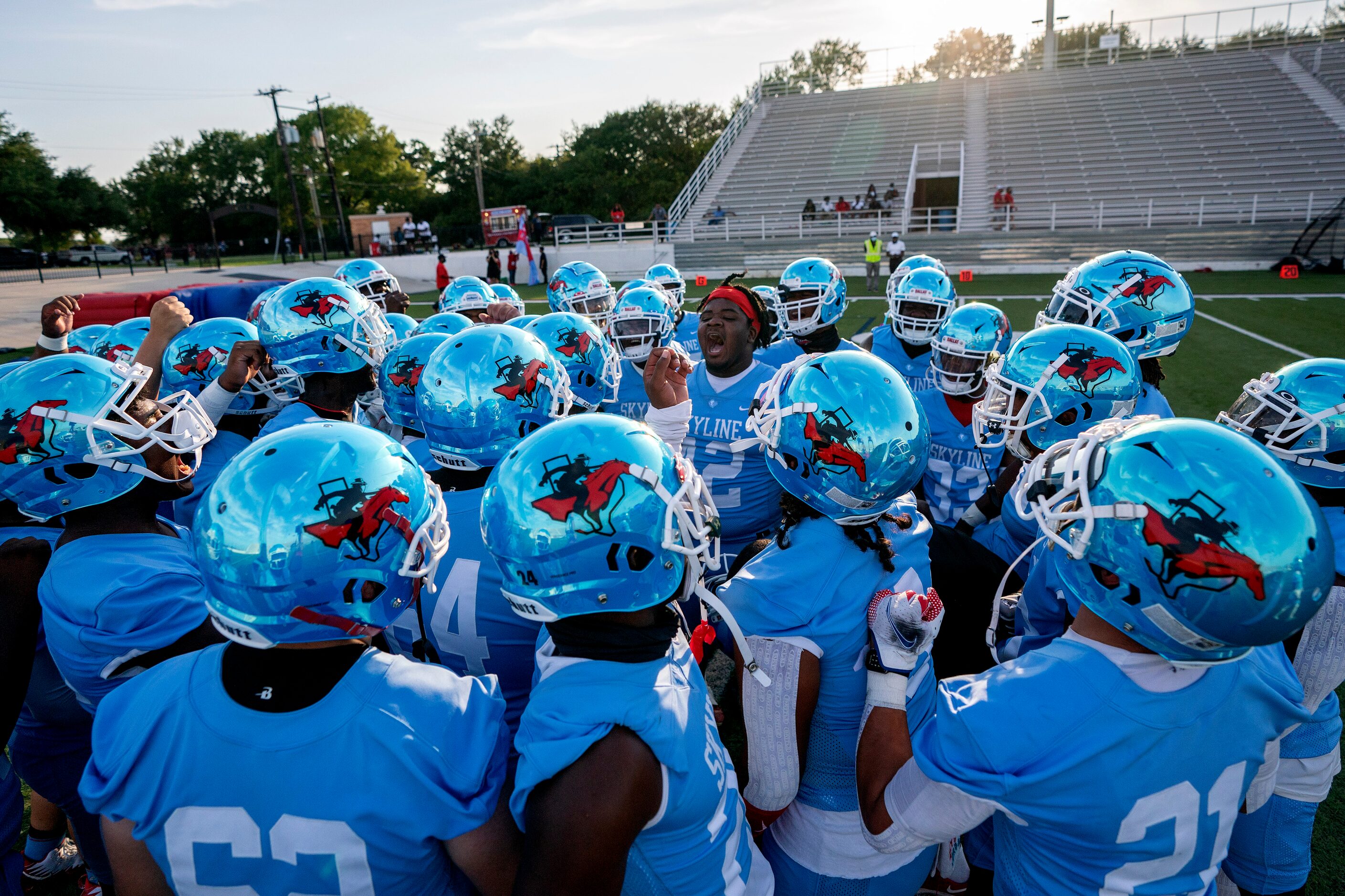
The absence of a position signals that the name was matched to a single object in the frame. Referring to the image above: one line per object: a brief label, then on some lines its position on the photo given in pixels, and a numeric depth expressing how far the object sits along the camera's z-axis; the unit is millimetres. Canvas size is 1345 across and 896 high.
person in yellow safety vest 23188
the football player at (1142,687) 1441
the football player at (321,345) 3949
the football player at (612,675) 1510
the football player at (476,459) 2434
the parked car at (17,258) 39281
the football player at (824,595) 2021
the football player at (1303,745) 2418
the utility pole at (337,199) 41653
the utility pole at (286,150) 42125
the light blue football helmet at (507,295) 8430
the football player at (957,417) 4715
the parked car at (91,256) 49000
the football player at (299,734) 1536
